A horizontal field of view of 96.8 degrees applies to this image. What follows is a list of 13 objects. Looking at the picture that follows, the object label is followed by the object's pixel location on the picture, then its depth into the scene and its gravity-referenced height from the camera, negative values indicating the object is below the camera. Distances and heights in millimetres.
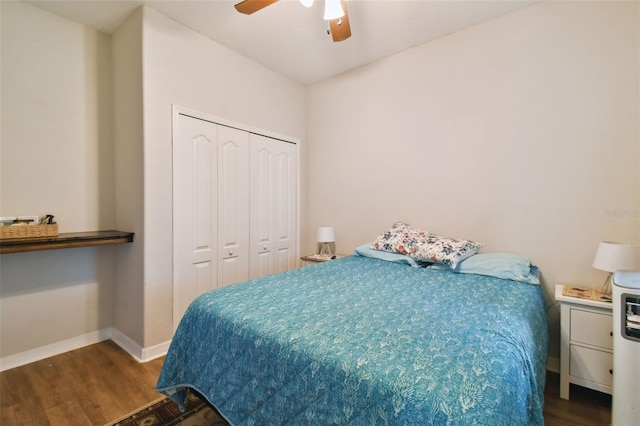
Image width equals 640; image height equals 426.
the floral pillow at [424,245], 2182 -305
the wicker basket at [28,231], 1881 -141
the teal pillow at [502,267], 1932 -420
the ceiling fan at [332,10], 1768 +1261
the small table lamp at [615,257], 1625 -285
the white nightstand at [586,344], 1663 -824
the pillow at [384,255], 2377 -417
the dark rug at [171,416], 1581 -1183
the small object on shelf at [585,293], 1752 -550
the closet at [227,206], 2459 +42
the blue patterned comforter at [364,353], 822 -510
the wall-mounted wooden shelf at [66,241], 1854 -218
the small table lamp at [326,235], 3229 -293
